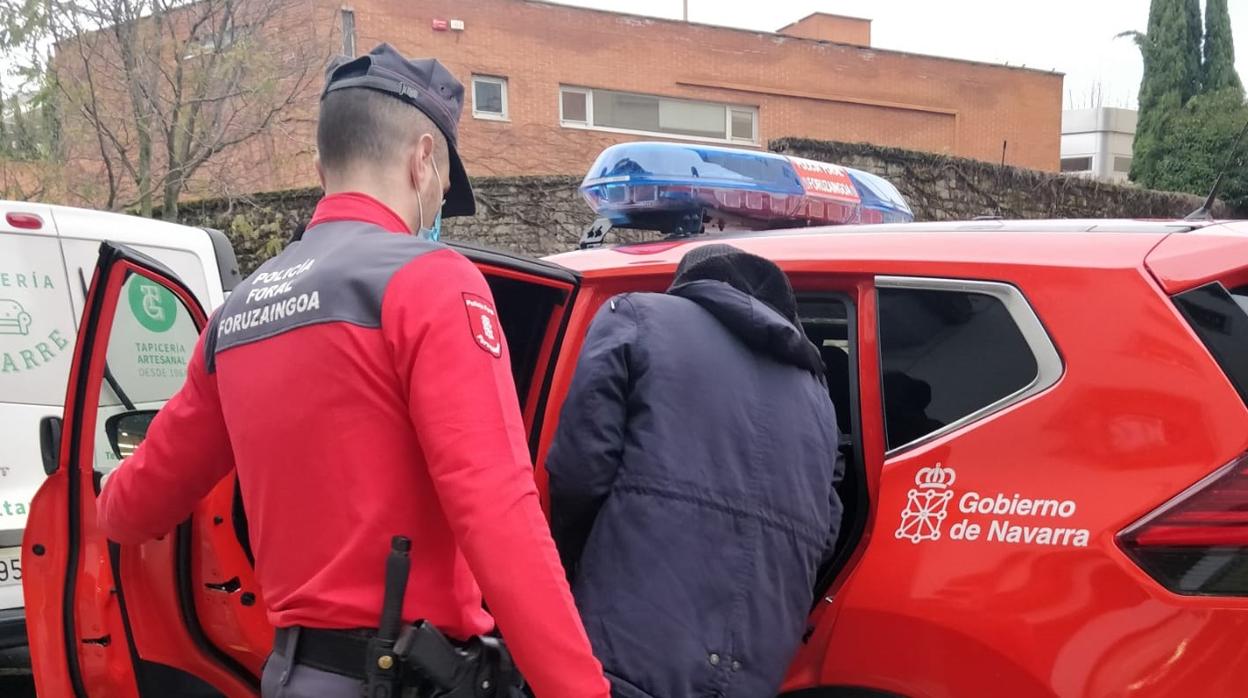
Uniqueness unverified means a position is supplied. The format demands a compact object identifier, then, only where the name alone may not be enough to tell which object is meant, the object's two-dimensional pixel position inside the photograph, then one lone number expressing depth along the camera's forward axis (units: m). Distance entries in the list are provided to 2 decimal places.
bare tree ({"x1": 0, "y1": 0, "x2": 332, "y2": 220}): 8.10
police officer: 1.25
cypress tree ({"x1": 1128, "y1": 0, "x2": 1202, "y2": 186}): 24.02
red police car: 1.57
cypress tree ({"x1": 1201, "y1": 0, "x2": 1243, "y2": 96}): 24.12
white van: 3.35
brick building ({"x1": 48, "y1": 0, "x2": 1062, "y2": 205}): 17.41
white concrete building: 34.16
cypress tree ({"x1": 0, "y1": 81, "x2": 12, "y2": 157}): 8.20
